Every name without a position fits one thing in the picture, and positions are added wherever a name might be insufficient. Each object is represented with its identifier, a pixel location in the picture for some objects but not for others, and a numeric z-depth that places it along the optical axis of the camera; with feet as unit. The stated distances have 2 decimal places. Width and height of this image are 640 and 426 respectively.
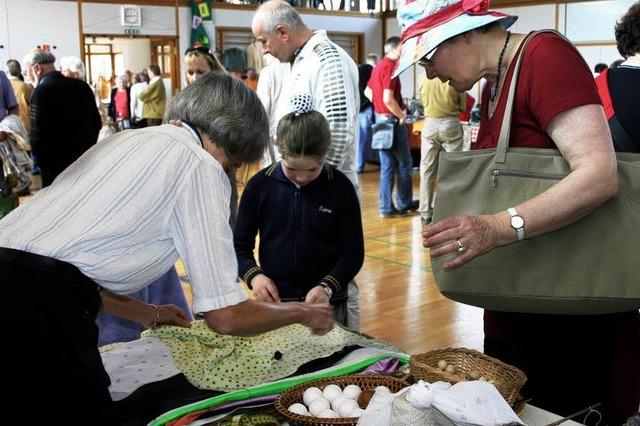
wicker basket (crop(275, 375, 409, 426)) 4.81
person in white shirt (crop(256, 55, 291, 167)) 12.36
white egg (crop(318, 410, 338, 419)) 4.84
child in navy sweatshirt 8.39
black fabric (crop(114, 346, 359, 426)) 5.30
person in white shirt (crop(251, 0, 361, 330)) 9.85
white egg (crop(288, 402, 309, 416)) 4.98
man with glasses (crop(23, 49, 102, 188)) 18.22
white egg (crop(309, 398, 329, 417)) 4.95
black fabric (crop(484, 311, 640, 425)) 5.79
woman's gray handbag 5.07
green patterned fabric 5.93
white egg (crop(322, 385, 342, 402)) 5.16
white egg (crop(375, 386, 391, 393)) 4.93
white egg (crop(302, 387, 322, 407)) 5.14
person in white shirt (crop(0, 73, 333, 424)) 4.56
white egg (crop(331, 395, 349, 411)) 5.04
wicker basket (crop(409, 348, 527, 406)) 4.91
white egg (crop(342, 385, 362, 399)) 5.19
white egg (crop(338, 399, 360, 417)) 4.91
